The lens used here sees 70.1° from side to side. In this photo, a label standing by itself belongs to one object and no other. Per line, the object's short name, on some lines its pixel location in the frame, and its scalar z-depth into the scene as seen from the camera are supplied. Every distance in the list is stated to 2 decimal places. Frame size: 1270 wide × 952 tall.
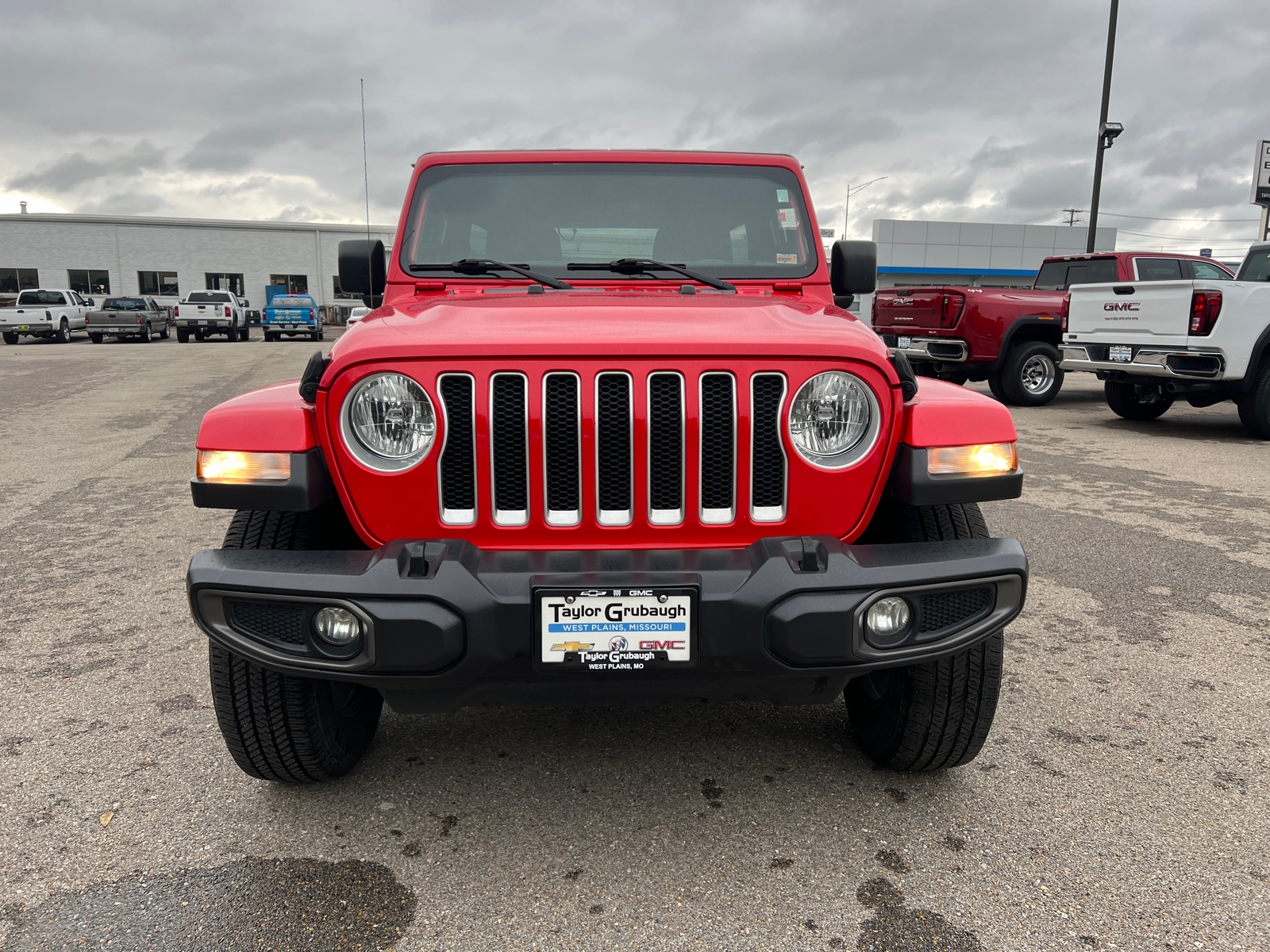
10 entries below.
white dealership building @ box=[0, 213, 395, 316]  45.09
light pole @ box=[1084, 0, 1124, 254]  16.80
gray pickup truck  29.53
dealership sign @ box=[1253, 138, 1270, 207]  17.81
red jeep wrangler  1.95
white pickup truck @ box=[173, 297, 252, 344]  31.00
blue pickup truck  31.17
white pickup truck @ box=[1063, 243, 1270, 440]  8.56
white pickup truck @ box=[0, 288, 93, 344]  27.92
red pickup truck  11.35
